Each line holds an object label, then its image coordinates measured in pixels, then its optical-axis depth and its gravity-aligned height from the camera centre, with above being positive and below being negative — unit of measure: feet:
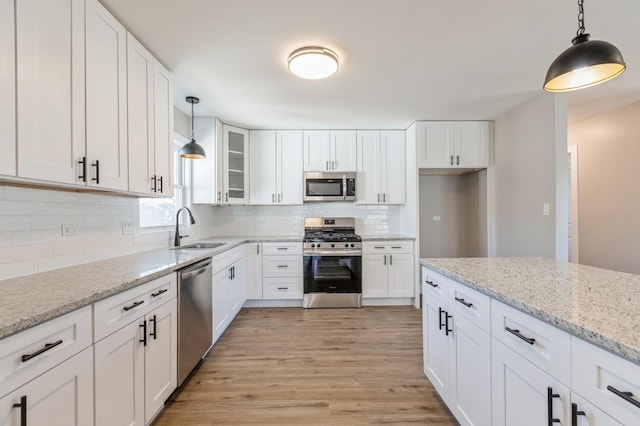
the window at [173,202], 8.05 +0.47
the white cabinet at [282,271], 11.70 -2.45
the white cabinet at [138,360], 3.85 -2.43
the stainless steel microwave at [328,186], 12.46 +1.32
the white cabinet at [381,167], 12.75 +2.24
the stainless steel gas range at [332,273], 11.50 -2.52
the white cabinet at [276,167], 12.65 +2.27
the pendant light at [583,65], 3.78 +2.26
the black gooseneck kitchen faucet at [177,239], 8.80 -0.78
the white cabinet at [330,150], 12.64 +3.05
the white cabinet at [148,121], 5.91 +2.31
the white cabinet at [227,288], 8.20 -2.54
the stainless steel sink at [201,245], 9.30 -1.08
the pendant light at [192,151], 8.46 +2.04
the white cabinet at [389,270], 11.71 -2.44
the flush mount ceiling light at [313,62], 6.33 +3.71
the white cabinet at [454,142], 11.49 +3.06
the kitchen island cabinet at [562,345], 2.26 -1.34
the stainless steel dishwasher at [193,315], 6.04 -2.47
